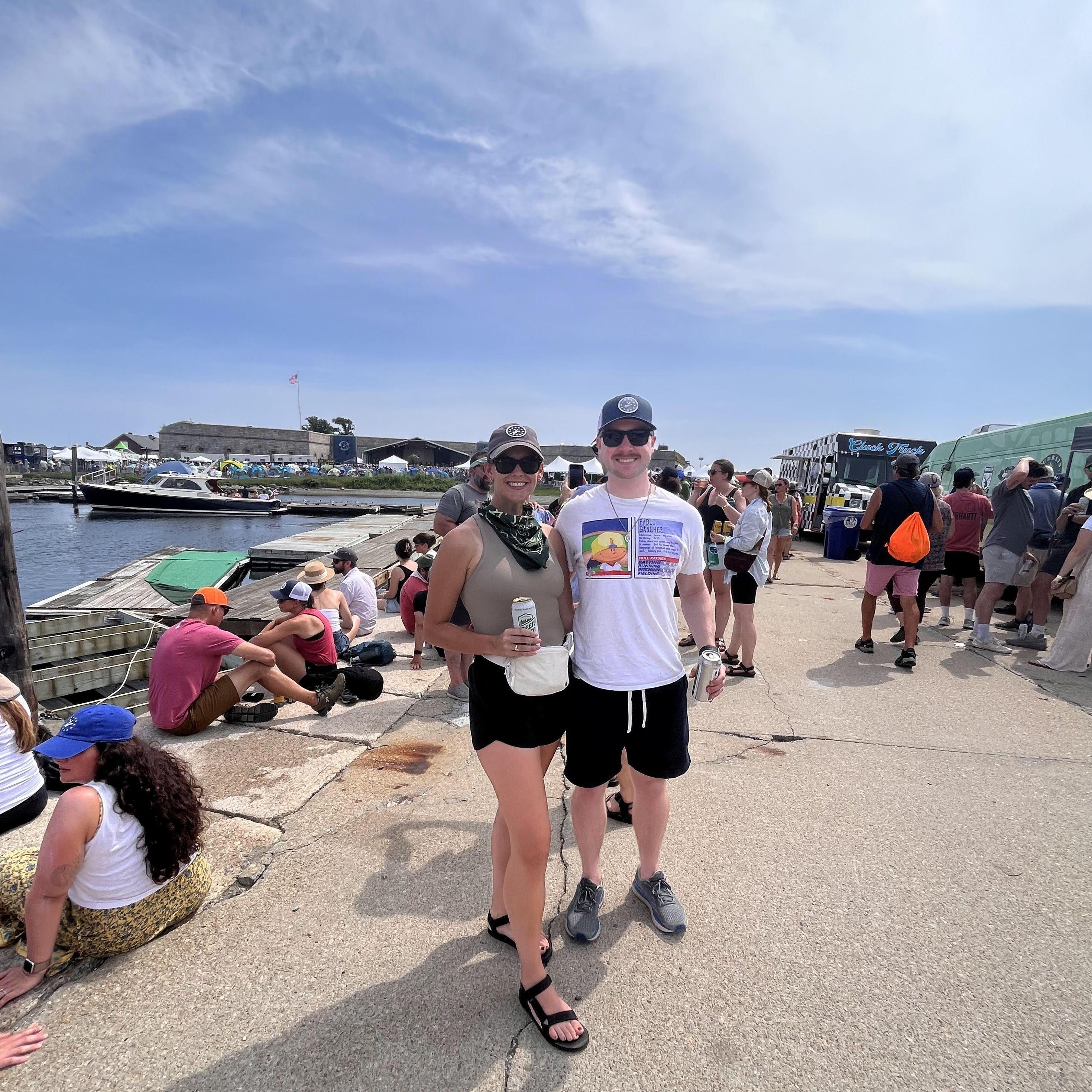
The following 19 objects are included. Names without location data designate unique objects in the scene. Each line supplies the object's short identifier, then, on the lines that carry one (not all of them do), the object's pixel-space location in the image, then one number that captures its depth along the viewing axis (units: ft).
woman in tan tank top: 6.35
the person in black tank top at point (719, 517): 19.10
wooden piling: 13.85
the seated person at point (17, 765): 9.80
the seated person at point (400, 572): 26.86
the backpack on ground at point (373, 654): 19.99
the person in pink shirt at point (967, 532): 23.38
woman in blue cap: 6.86
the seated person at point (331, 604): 19.95
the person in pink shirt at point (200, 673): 13.71
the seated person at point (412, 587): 22.17
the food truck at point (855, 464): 51.13
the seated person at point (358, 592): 23.79
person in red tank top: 17.02
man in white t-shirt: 7.30
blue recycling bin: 47.39
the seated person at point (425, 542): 25.61
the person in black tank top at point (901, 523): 19.13
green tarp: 42.19
